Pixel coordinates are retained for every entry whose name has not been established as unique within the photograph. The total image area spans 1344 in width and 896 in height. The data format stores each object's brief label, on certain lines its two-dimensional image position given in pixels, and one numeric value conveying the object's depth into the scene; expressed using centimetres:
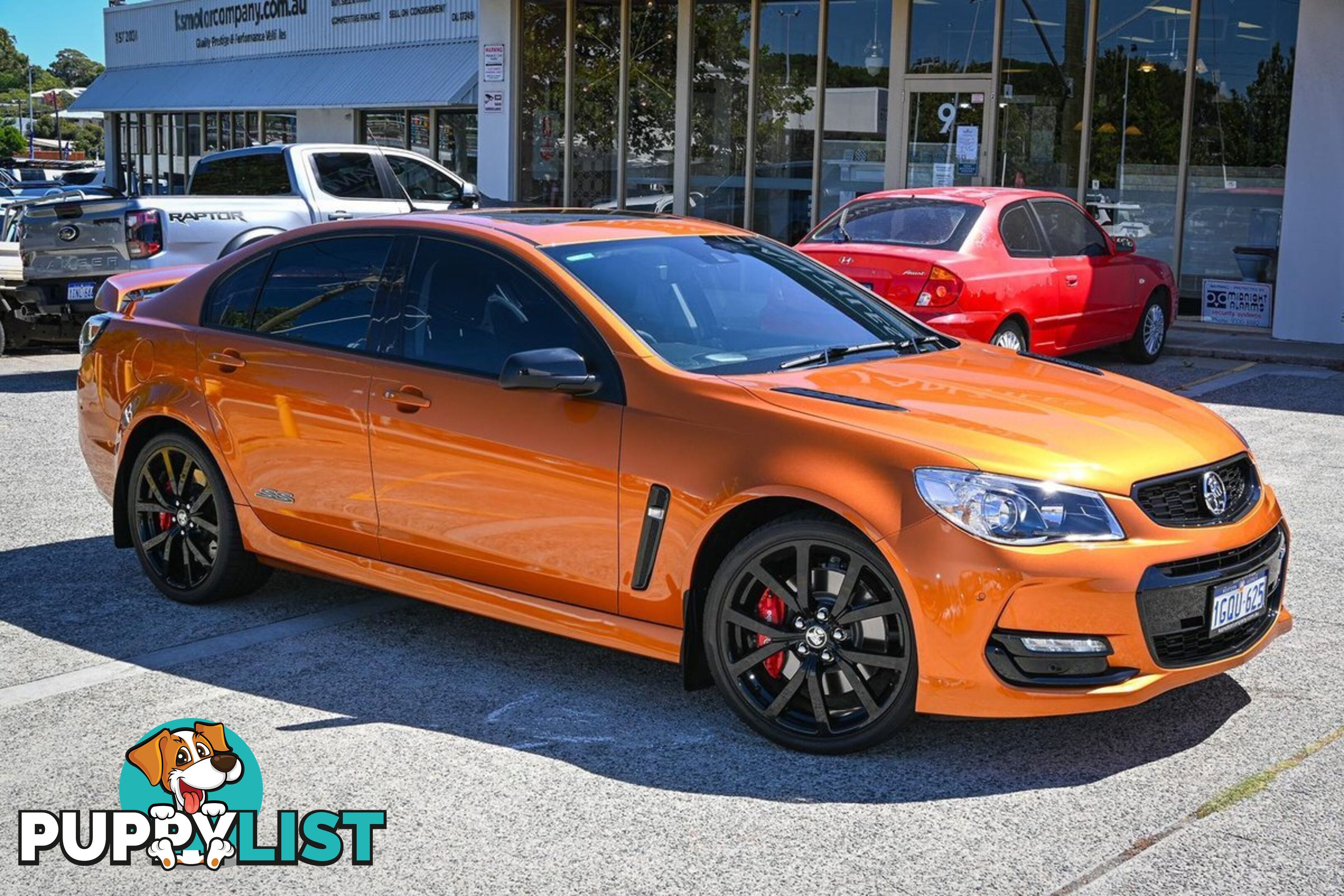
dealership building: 1634
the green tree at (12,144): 9744
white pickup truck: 1415
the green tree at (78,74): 18912
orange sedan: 446
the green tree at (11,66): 15884
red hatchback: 1136
